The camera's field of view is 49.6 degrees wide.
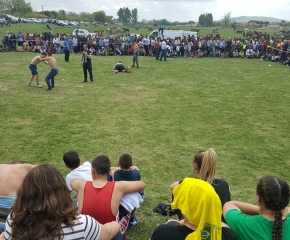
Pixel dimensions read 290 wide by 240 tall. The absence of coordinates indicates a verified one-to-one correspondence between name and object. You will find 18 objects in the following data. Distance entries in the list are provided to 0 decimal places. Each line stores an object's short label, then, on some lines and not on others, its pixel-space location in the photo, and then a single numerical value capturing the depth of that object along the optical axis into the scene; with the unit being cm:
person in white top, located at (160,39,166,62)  2406
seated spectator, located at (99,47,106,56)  2823
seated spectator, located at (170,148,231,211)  339
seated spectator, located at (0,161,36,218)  446
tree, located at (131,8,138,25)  12950
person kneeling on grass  1872
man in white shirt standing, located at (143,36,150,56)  2847
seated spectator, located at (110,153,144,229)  442
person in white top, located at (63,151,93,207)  451
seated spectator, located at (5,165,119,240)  215
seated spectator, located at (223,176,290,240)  259
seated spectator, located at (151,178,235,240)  248
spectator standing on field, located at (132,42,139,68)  2019
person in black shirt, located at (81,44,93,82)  1497
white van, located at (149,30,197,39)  3694
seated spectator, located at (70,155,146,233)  339
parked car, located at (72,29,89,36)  3934
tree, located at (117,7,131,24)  12556
